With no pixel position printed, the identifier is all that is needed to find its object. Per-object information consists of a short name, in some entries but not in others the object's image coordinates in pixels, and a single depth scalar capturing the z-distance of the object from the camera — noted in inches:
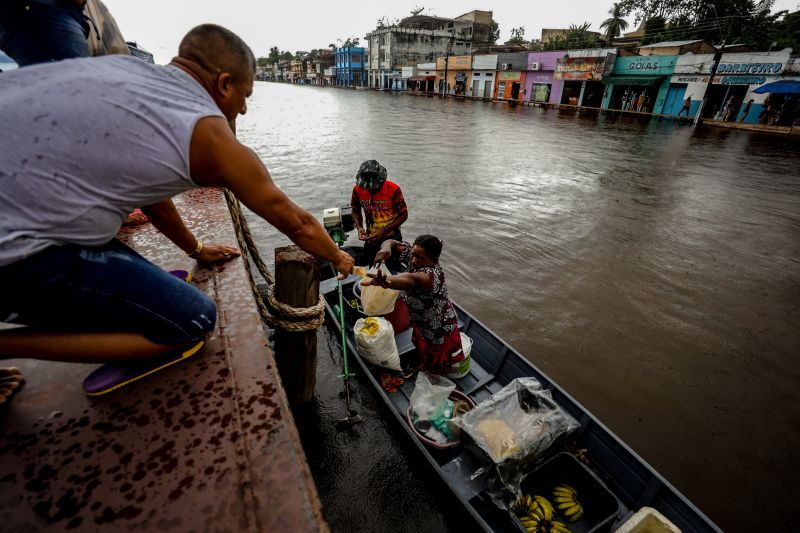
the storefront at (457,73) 1789.7
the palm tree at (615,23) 1601.3
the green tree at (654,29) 1331.2
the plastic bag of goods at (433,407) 129.6
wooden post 104.4
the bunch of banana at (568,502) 111.7
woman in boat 135.8
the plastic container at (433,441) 121.6
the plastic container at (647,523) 94.9
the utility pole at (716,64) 917.9
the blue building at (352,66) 2763.3
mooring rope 107.0
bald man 45.8
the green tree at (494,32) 2343.8
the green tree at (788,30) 989.1
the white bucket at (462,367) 153.5
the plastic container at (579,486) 110.0
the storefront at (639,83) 1080.2
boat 103.0
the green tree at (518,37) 2278.8
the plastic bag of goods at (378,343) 151.1
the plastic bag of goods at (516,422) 109.1
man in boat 212.8
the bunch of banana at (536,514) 107.0
